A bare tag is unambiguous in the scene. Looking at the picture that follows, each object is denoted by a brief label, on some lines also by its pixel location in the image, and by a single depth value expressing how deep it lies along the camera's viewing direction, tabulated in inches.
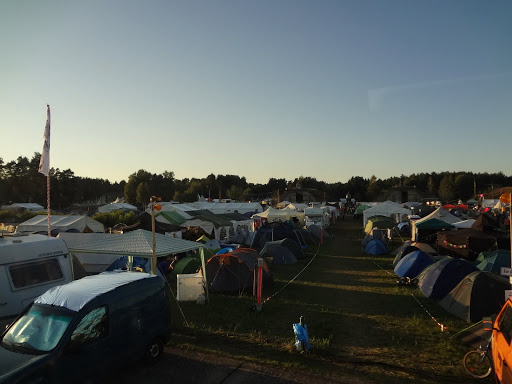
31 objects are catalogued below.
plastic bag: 310.0
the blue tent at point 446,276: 467.8
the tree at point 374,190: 3814.0
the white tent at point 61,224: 1074.7
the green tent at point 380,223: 1233.1
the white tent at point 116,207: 2086.2
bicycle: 259.8
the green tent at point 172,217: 1130.3
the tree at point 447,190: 3526.1
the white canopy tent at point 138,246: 424.5
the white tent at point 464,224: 1002.4
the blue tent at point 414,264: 589.6
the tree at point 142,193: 3487.9
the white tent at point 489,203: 2127.2
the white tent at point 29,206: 2253.7
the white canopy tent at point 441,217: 1009.5
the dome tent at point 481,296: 379.9
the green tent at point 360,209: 2156.7
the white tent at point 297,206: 1917.1
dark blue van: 206.4
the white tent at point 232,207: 1873.8
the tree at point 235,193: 3887.3
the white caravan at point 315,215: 1566.2
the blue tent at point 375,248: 920.3
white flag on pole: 534.3
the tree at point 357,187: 3987.9
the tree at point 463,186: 3577.8
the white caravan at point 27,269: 326.6
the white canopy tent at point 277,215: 1448.1
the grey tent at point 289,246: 797.2
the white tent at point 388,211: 1480.1
